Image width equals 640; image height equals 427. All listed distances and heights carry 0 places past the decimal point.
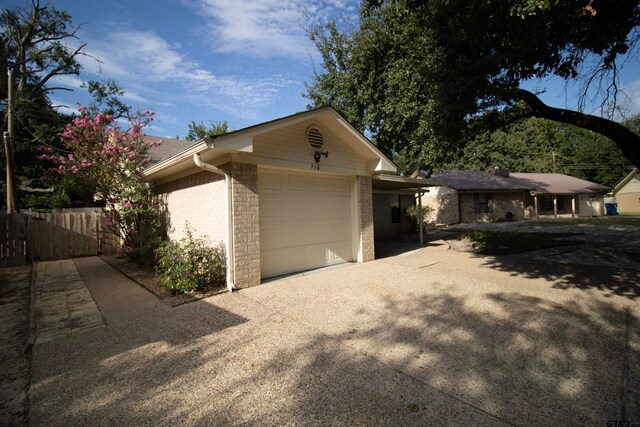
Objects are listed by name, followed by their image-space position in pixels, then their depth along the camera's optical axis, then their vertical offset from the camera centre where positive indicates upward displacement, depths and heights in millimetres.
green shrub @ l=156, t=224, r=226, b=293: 5898 -959
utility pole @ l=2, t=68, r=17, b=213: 10273 +2178
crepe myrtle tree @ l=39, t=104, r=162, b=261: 8695 +1580
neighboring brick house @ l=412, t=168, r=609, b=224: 24109 +1161
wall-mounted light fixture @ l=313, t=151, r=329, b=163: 7305 +1517
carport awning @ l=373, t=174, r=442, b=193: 10133 +1230
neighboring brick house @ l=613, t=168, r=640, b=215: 34906 +1550
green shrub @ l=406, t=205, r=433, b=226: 16891 +58
